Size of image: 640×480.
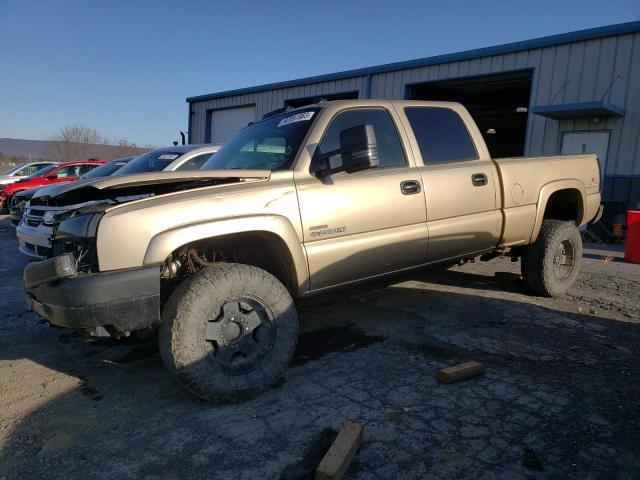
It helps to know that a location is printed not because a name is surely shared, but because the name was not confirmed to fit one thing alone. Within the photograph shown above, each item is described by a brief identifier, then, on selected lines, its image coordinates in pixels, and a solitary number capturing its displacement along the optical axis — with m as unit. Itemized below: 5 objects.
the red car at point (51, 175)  14.62
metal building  11.00
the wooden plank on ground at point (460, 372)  3.08
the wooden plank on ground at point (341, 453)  2.04
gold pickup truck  2.62
